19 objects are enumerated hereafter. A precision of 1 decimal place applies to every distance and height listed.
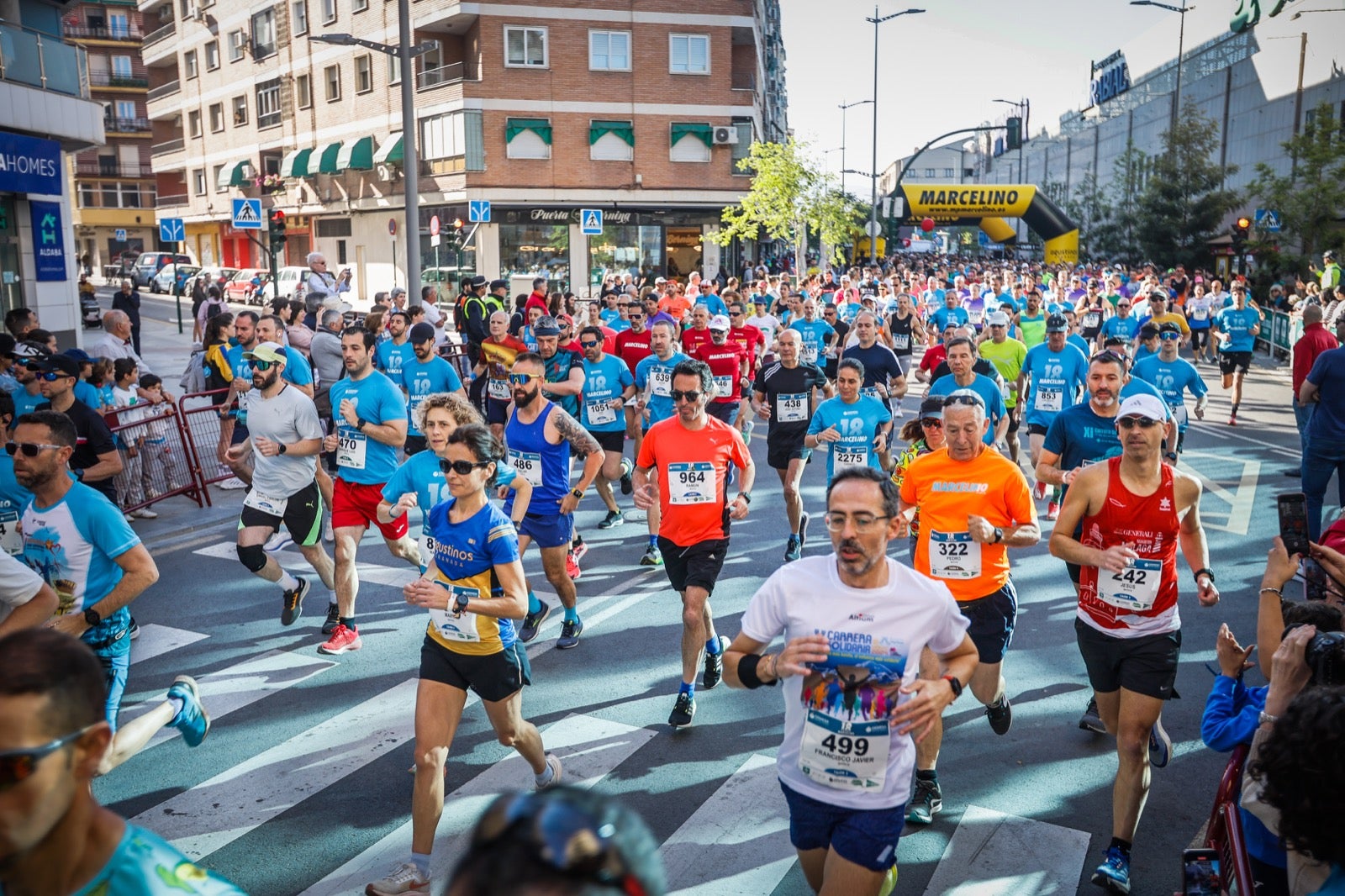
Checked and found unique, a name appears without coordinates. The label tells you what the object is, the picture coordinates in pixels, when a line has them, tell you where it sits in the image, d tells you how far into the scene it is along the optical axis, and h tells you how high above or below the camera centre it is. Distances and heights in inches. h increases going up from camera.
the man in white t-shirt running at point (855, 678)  137.2 -50.5
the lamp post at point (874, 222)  1523.1 +82.5
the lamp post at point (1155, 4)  1357.0 +343.1
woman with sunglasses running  183.8 -55.4
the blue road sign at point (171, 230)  1035.9 +52.0
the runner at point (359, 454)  299.1 -47.6
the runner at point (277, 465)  300.0 -49.8
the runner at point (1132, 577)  182.4 -52.0
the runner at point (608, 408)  433.1 -49.8
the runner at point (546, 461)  302.4 -49.7
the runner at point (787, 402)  404.2 -44.6
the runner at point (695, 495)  258.2 -51.5
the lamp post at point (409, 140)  686.0 +91.8
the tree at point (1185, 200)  1558.8 +111.8
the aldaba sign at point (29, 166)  700.0 +80.1
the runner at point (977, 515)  215.5 -48.0
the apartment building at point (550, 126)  1526.8 +226.2
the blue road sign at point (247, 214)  896.9 +58.0
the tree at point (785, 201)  1483.8 +110.5
